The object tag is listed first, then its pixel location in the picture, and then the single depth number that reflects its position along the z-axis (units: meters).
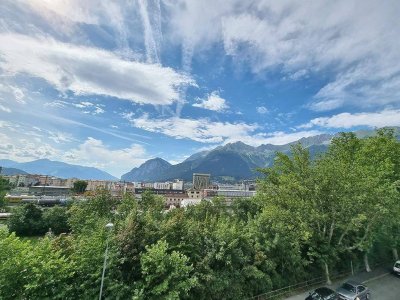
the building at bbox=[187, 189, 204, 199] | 163.62
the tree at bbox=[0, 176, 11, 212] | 61.06
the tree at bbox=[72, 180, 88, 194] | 139.88
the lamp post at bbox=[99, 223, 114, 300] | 13.89
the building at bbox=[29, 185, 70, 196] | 161.12
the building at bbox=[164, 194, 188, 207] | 150.50
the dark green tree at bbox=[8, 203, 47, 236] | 52.91
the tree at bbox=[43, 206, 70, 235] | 55.34
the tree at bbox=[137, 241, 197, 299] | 15.12
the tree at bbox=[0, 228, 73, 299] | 12.77
